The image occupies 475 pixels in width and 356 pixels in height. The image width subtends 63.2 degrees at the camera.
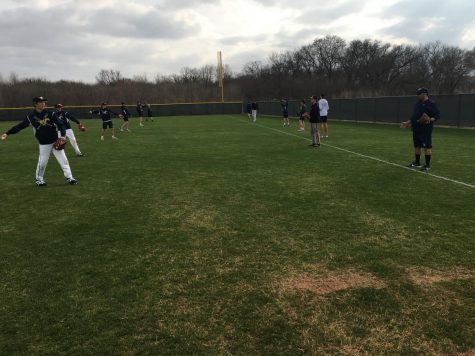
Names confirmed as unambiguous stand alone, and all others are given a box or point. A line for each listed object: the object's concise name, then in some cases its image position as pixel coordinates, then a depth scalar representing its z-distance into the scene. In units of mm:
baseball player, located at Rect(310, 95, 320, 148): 15125
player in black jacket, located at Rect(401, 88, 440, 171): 10078
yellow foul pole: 64200
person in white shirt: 19281
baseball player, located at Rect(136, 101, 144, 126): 35381
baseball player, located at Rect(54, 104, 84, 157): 13823
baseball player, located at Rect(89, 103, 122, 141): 20375
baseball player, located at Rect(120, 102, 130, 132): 25648
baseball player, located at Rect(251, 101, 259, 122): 36062
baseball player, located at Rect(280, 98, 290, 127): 28766
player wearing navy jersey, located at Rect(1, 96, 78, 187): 9164
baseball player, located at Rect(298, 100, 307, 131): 23812
